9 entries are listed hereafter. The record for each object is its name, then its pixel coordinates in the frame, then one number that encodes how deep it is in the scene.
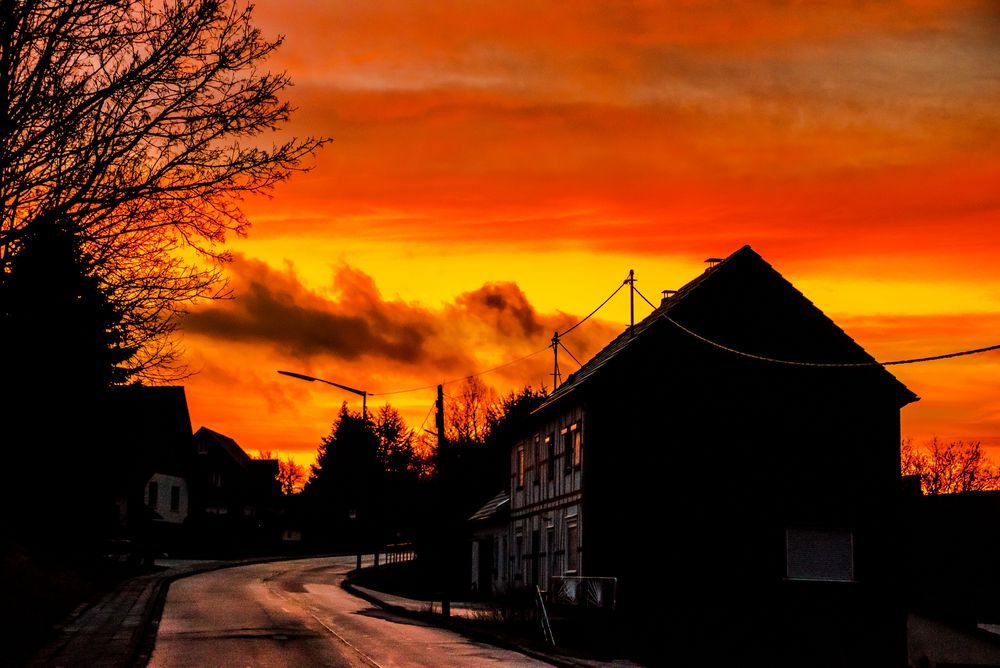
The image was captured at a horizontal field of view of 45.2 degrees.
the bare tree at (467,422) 100.69
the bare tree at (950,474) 91.69
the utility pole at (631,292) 39.38
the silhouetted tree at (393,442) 120.25
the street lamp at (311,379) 44.38
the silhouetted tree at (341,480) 109.31
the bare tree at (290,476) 152.75
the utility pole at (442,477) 31.97
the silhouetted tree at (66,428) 35.62
